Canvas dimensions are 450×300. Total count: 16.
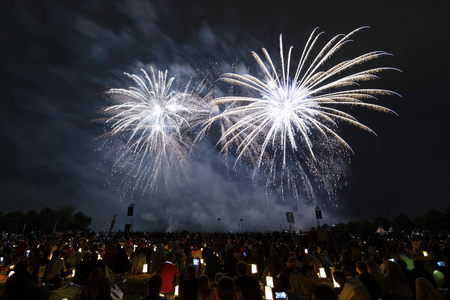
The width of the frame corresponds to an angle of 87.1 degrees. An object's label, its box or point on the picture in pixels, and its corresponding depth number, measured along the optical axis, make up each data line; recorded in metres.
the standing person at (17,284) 5.84
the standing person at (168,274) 8.63
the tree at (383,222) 126.76
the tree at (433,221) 85.44
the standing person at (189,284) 5.62
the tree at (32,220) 98.79
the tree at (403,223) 104.51
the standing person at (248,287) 5.51
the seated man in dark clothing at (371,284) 6.30
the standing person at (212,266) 10.02
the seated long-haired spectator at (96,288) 5.21
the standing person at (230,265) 9.83
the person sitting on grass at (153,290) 4.58
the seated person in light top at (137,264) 14.12
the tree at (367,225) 121.91
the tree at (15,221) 91.62
